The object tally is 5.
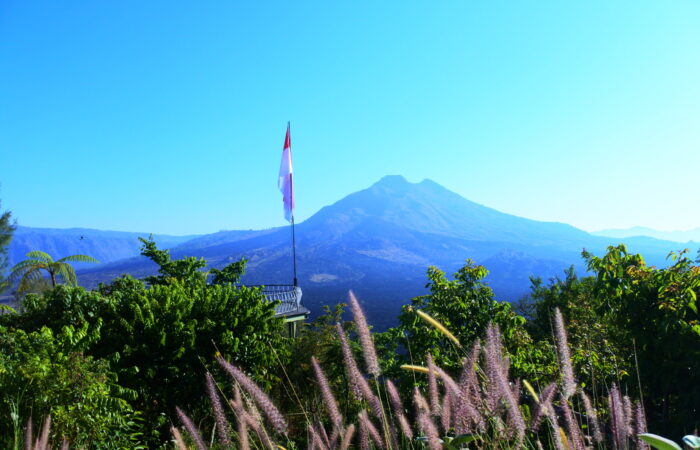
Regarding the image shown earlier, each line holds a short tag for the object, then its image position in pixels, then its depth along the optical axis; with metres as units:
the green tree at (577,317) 6.71
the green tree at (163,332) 8.00
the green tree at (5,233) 47.81
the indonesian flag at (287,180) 21.02
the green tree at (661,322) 5.21
